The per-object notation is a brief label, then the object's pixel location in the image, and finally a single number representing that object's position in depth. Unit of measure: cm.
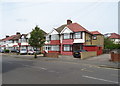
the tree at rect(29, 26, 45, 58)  2131
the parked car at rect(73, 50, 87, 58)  2092
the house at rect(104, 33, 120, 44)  7094
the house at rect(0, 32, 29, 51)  4554
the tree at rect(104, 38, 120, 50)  4640
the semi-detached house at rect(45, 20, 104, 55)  2712
